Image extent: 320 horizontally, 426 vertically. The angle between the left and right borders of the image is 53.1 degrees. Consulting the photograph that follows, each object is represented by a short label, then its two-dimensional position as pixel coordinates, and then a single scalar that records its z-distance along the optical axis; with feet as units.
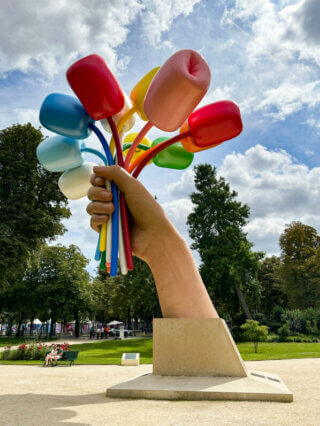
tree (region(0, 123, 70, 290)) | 59.41
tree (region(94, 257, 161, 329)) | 92.89
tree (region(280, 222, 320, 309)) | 116.88
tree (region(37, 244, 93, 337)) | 108.88
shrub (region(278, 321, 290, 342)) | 88.11
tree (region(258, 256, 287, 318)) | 143.54
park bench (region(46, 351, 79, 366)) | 42.50
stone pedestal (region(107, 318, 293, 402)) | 20.16
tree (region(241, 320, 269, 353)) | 60.39
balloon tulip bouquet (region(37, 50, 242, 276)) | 22.84
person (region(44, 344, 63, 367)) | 41.89
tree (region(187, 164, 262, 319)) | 92.27
